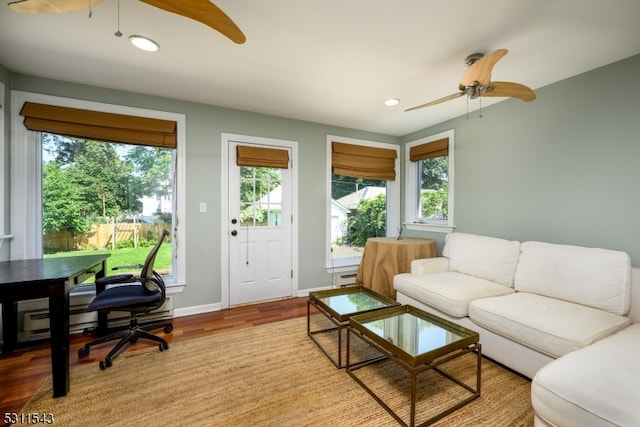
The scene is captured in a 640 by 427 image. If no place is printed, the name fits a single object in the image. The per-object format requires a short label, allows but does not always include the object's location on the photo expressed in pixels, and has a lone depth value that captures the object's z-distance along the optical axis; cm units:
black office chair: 197
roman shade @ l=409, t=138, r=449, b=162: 346
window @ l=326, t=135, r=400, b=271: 374
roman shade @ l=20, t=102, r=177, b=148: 228
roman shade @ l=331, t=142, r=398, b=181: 372
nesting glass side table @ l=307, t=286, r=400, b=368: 198
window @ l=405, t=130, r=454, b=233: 346
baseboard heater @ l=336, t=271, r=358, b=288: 379
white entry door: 315
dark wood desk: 153
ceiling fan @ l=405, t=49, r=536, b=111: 169
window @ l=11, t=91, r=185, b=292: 226
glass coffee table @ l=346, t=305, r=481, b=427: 143
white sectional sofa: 115
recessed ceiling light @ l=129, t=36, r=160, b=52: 181
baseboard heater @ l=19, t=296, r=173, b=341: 223
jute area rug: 146
